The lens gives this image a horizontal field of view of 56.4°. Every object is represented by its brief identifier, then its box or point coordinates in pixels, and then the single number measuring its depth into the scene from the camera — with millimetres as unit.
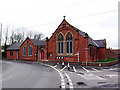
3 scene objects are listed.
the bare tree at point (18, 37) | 58938
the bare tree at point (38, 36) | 69000
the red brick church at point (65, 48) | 24141
